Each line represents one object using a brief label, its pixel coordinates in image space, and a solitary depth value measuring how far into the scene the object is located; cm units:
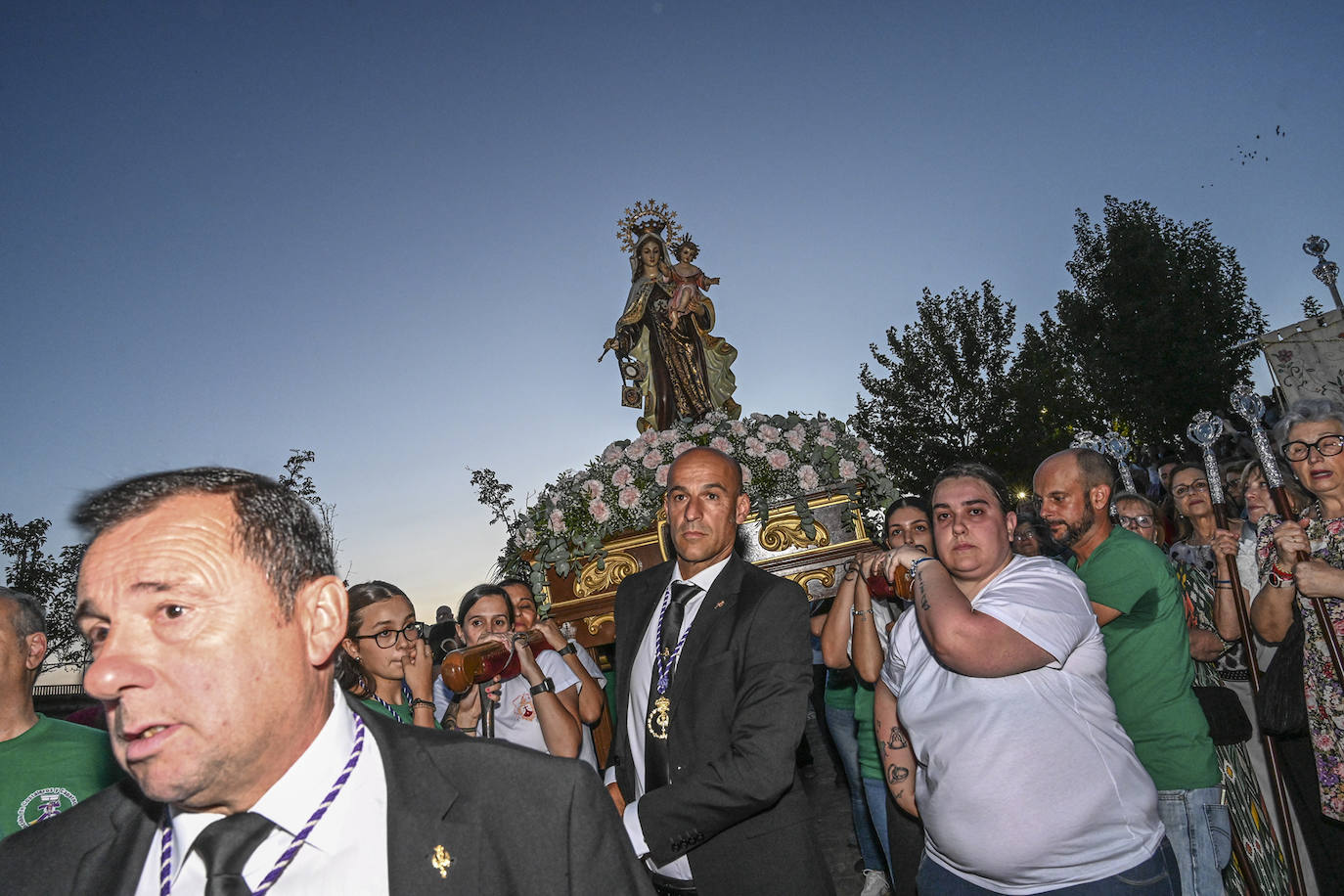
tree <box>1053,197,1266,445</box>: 2269
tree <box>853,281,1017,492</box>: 2522
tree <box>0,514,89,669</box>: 1962
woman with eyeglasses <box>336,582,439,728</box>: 339
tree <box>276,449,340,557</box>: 2036
